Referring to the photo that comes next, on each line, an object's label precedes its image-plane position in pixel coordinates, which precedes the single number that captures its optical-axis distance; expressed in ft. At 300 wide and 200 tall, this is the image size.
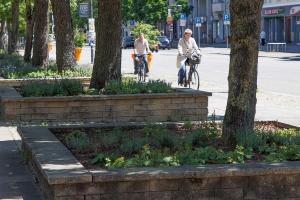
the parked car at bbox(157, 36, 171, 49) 242.80
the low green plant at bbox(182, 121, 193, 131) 32.04
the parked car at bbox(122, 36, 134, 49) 256.27
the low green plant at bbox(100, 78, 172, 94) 44.16
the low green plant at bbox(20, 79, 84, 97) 44.14
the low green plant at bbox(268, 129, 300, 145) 26.40
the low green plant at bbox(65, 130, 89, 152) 26.51
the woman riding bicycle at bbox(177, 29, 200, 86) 65.26
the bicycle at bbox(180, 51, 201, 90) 65.41
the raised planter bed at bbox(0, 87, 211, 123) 42.50
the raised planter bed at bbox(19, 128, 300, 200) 20.74
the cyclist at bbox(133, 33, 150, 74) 82.46
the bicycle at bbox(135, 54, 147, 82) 81.15
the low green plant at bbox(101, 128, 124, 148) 27.16
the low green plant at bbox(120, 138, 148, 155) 25.29
